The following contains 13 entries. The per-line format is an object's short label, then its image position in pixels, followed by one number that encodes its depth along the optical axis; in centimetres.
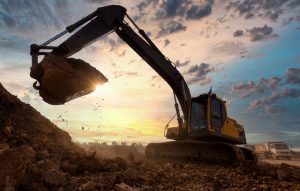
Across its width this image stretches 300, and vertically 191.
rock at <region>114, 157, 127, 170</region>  509
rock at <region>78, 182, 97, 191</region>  333
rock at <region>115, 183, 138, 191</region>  321
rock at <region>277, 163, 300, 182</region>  481
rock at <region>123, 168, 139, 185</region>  382
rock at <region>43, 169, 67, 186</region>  332
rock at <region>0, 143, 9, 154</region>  466
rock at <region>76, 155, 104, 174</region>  441
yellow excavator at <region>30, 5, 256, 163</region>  494
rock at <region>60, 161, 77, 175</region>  425
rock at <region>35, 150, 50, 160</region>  485
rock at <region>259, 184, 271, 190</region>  388
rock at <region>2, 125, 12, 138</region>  541
